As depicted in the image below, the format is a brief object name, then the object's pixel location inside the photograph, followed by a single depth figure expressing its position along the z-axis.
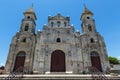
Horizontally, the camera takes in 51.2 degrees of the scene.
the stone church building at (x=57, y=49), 21.34
